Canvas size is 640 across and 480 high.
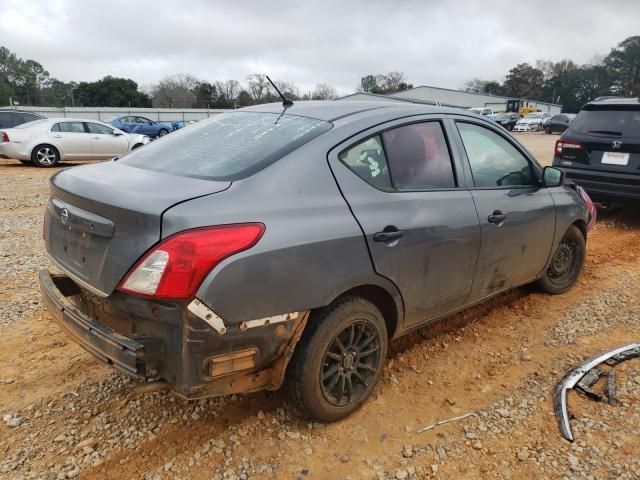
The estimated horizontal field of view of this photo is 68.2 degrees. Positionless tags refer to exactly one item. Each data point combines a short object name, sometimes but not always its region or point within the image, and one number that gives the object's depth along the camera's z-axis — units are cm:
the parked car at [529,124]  3909
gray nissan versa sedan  196
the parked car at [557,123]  3044
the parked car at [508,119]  3961
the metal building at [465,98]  6619
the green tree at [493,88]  8806
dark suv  614
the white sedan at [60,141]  1205
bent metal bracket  261
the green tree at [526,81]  8458
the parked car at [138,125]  2345
